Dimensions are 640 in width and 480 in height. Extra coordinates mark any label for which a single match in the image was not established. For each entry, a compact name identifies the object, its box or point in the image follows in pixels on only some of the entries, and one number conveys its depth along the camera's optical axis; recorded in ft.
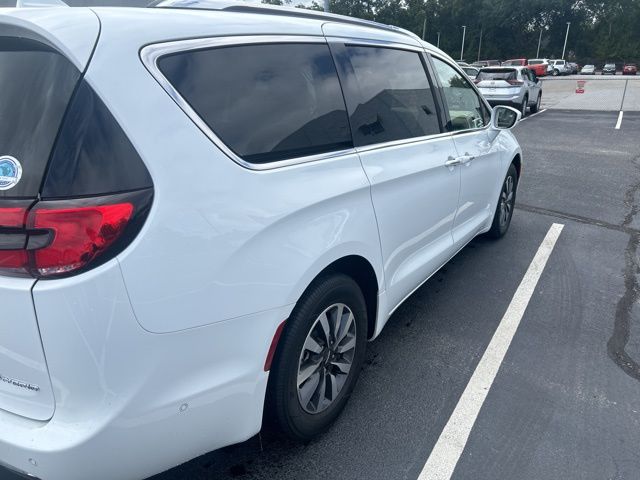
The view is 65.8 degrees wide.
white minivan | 4.77
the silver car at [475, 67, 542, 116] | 54.08
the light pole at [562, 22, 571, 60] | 260.99
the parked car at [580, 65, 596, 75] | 214.07
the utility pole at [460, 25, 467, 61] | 277.95
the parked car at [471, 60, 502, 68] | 154.92
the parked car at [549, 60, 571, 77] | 185.16
